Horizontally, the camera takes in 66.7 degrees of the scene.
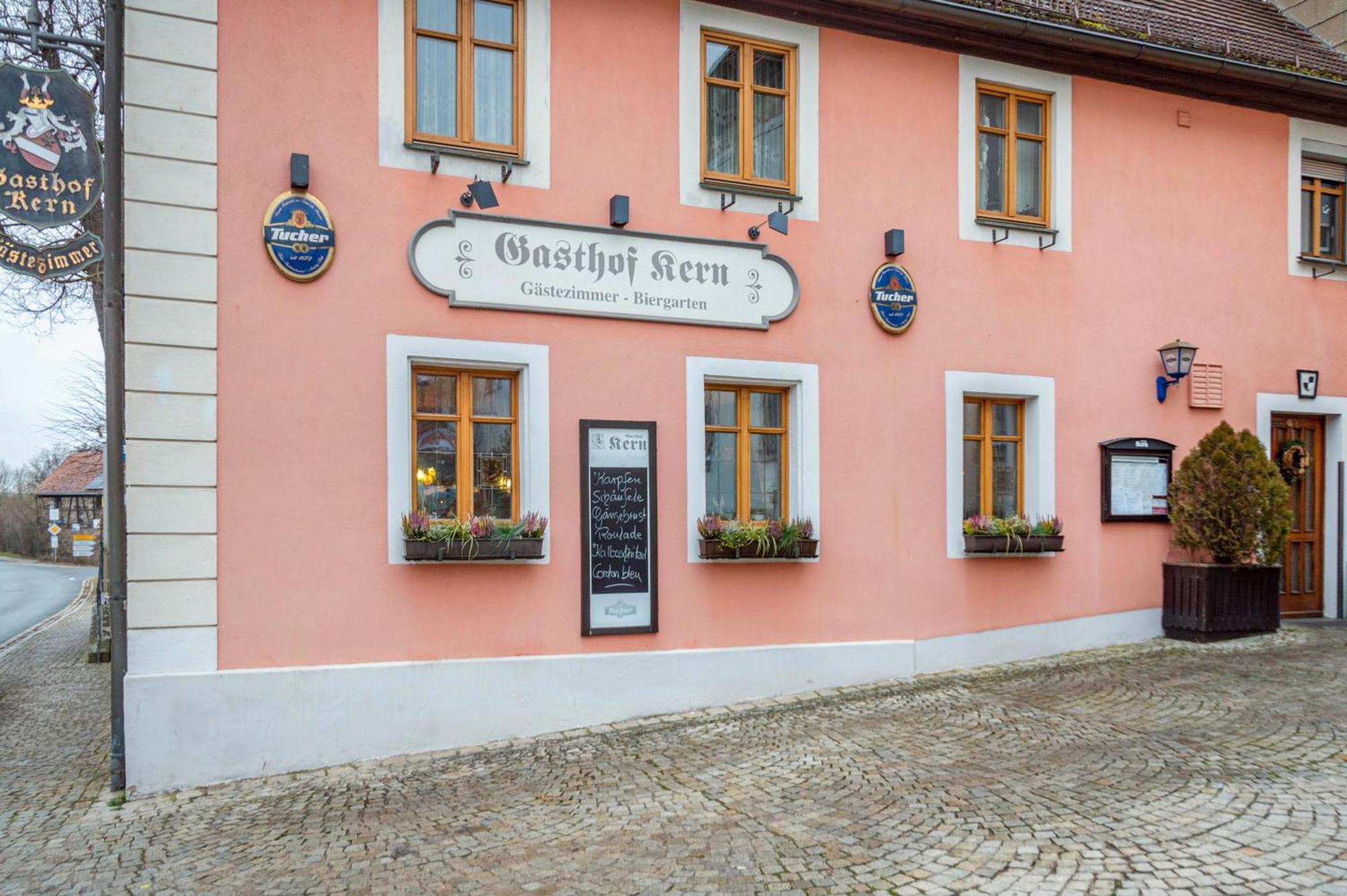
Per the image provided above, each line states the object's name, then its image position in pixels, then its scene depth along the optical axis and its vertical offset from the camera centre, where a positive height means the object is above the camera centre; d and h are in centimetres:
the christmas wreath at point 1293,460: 1064 -9
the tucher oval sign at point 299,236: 688 +146
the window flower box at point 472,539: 707 -62
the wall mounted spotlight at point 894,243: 862 +176
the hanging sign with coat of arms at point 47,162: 623 +179
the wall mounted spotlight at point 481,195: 730 +183
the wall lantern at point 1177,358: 971 +90
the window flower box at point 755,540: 793 -70
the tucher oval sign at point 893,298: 866 +130
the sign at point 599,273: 736 +136
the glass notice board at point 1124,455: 958 -3
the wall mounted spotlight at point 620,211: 770 +180
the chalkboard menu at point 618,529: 768 -59
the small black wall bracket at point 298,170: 687 +188
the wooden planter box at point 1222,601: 946 -140
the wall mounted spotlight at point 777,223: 819 +183
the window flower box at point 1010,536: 890 -74
